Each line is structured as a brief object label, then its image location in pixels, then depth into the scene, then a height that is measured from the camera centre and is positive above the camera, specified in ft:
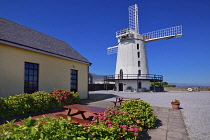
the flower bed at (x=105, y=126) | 5.79 -3.59
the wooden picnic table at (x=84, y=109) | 14.75 -3.73
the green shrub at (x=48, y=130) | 5.36 -2.49
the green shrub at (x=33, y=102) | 17.03 -3.77
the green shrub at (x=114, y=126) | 8.86 -3.77
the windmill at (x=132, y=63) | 87.35 +10.73
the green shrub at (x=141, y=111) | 15.58 -4.16
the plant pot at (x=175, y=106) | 27.66 -5.95
